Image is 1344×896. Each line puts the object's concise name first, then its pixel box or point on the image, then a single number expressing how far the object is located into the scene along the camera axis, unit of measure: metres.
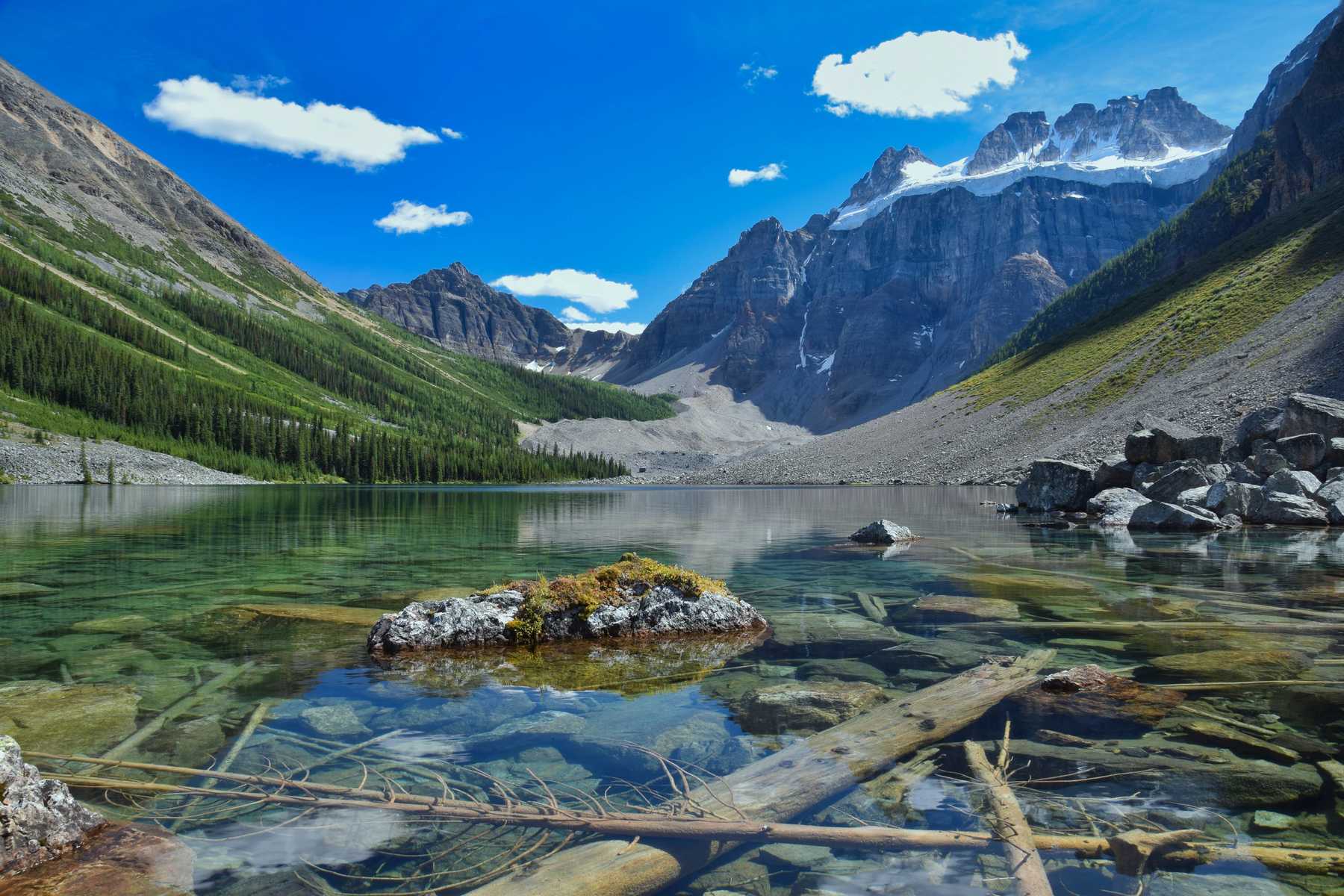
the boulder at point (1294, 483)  38.19
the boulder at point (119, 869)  4.97
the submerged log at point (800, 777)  5.23
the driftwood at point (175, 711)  7.84
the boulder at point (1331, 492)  36.72
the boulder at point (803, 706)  8.67
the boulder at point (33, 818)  5.24
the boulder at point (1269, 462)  43.91
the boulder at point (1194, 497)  40.97
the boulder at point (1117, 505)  41.94
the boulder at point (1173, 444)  50.62
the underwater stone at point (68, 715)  8.01
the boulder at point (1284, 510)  36.69
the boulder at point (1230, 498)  39.00
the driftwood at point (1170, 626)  13.50
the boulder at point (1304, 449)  42.22
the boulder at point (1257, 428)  49.25
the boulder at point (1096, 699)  8.80
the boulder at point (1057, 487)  54.16
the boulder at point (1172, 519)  36.47
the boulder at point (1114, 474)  53.41
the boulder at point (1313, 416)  44.34
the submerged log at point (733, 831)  5.50
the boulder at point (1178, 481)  43.16
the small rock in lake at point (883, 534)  31.95
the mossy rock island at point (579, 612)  13.18
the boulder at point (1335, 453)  41.31
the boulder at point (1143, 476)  49.59
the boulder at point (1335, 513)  36.16
